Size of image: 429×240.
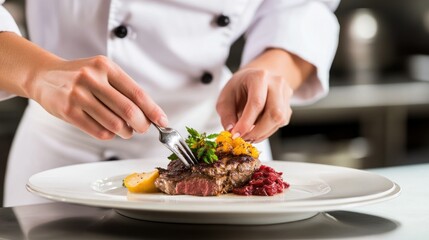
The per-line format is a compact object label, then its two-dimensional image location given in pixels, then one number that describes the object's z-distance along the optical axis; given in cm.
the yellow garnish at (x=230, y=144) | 139
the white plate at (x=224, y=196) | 104
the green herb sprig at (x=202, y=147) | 136
